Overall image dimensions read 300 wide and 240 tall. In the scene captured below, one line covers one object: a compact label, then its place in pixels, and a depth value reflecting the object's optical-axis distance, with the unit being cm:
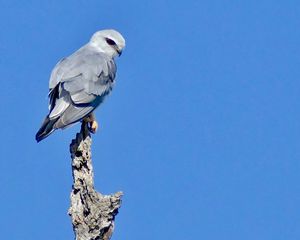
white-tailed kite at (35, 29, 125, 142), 1884
